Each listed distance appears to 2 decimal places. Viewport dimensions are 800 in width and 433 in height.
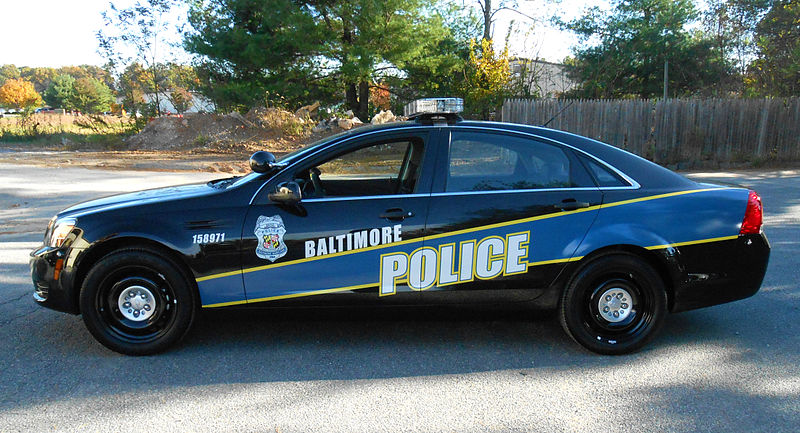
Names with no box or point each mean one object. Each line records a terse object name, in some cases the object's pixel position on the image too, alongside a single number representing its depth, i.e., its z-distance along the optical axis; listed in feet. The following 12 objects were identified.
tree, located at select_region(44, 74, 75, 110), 230.46
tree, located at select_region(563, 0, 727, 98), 92.89
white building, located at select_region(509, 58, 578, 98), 82.74
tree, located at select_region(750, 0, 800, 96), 72.22
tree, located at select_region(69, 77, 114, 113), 154.30
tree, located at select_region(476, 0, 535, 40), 99.60
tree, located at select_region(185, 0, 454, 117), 77.30
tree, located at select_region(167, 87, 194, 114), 95.00
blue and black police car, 12.53
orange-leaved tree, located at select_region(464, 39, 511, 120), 72.38
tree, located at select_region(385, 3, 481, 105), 84.74
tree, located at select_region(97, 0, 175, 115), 92.94
